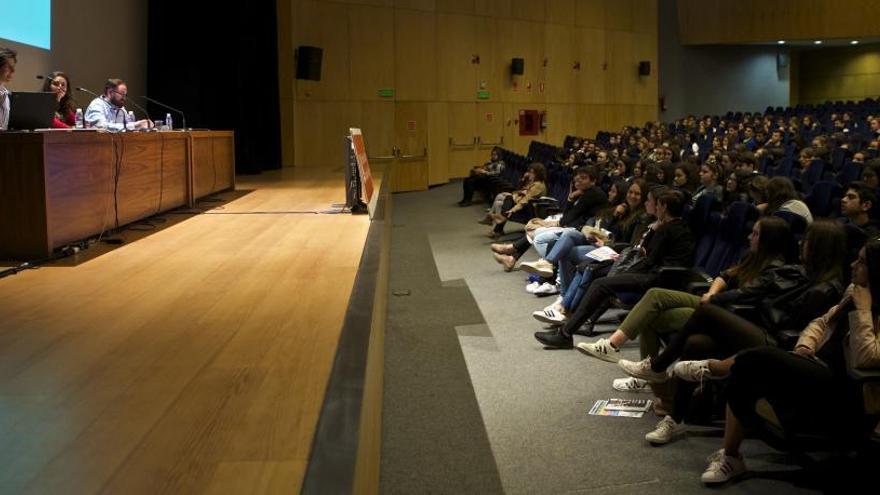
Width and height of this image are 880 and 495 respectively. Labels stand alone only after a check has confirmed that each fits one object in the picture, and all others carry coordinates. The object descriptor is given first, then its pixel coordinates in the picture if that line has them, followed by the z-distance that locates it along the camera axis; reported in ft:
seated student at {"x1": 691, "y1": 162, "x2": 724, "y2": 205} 22.00
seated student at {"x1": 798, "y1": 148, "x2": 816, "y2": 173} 26.39
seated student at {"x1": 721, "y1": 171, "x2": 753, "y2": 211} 20.45
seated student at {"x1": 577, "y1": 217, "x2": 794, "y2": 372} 12.07
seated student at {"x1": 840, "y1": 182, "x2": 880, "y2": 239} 15.60
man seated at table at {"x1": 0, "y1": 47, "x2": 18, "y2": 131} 13.93
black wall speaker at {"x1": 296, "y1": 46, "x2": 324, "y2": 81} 42.50
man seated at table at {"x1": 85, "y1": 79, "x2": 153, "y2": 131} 20.35
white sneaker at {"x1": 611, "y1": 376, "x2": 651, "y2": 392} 13.07
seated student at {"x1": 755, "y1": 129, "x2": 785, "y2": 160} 30.14
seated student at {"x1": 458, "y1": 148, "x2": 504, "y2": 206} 38.81
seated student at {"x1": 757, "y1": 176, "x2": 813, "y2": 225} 16.65
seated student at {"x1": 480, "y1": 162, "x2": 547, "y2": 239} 27.25
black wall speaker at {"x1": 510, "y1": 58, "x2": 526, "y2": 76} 52.70
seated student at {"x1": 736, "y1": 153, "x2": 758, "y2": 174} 23.50
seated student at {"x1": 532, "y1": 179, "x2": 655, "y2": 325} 16.78
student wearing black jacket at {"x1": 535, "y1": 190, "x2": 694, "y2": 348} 15.11
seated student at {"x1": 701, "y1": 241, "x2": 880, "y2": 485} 8.90
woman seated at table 19.40
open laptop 14.24
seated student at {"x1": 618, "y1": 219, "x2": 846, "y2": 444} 10.59
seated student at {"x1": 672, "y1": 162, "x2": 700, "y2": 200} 22.13
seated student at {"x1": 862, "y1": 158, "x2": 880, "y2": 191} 18.51
